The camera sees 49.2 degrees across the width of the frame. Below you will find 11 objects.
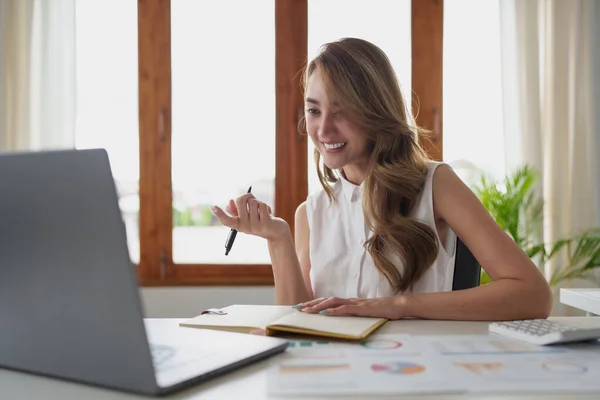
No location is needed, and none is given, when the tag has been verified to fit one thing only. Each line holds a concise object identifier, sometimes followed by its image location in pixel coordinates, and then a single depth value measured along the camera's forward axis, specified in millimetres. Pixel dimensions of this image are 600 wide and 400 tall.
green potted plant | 3582
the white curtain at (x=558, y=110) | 3814
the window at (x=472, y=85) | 3977
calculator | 972
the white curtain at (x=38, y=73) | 3793
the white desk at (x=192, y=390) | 713
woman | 1608
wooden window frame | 3904
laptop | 676
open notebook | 1029
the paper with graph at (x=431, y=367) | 746
